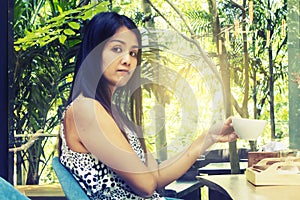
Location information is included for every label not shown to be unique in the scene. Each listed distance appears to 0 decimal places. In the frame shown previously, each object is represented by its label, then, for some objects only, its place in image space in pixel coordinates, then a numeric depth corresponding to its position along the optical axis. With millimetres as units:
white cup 2836
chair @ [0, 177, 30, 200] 1603
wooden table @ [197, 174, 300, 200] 2082
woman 2449
